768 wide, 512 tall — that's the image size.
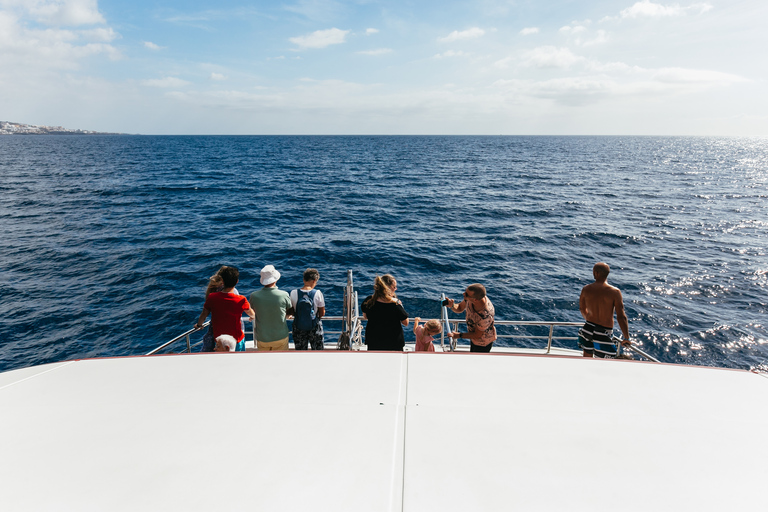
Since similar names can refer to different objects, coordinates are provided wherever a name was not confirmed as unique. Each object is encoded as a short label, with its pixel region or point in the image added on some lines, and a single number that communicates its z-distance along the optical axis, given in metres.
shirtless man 5.96
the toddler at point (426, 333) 5.32
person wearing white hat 5.48
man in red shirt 5.31
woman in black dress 5.29
